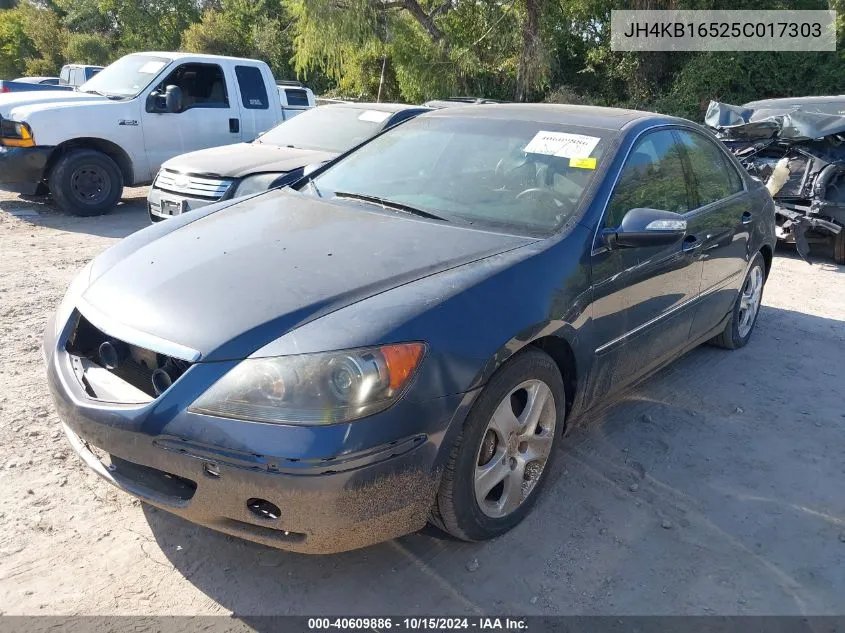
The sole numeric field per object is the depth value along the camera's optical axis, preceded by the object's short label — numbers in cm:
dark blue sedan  231
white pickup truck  855
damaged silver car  790
